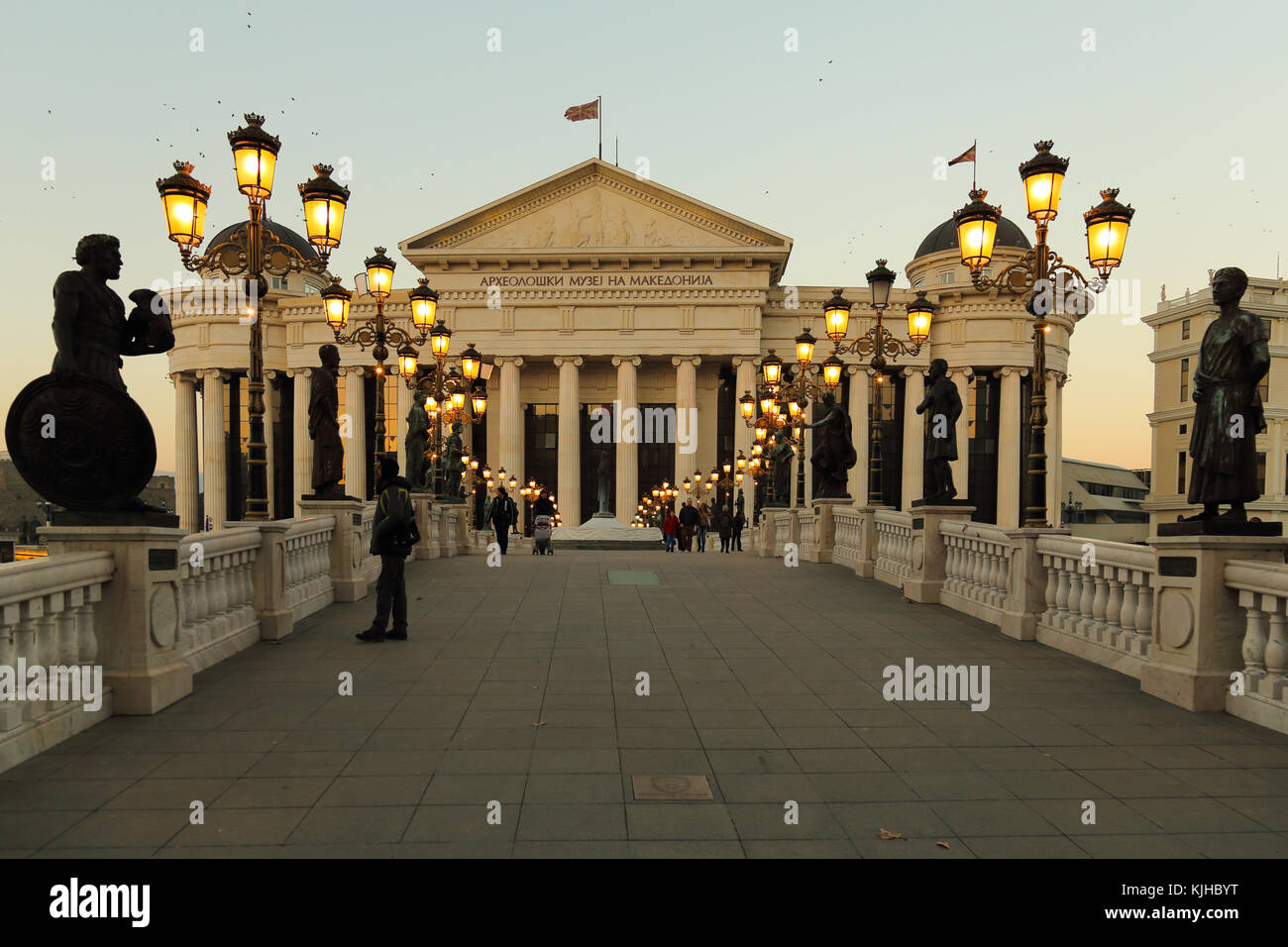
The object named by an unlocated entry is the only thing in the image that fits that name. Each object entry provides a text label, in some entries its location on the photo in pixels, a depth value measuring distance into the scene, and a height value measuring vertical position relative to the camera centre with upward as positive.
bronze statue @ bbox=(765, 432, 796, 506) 27.50 -0.81
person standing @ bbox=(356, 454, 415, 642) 10.11 -1.23
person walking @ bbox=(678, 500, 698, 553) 35.22 -3.05
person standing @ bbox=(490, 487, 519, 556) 25.64 -2.04
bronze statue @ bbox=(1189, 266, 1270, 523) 6.98 +0.35
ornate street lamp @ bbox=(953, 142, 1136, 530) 10.59 +2.37
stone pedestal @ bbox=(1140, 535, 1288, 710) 6.92 -1.40
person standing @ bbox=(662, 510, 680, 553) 32.31 -3.01
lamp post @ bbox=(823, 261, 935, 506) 17.06 +2.43
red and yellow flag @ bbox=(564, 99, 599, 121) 52.97 +20.90
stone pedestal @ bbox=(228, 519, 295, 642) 10.03 -1.59
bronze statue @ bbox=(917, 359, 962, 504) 13.37 +0.23
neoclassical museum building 58.66 +7.23
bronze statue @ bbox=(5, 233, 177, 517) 6.79 +0.28
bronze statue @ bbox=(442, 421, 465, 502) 27.95 -0.61
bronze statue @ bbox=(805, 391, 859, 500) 19.22 +0.00
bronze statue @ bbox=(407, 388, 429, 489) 21.55 +0.29
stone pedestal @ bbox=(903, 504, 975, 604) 13.55 -1.69
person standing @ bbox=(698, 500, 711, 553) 36.88 -3.25
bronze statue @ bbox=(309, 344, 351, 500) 13.15 +0.31
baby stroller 25.83 -2.57
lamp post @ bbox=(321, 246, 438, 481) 15.56 +2.53
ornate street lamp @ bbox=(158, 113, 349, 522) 10.44 +2.74
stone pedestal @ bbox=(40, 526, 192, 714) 6.75 -1.29
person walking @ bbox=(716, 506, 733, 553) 33.41 -3.11
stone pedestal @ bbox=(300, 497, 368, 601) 13.28 -1.52
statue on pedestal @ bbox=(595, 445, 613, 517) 44.38 -1.79
